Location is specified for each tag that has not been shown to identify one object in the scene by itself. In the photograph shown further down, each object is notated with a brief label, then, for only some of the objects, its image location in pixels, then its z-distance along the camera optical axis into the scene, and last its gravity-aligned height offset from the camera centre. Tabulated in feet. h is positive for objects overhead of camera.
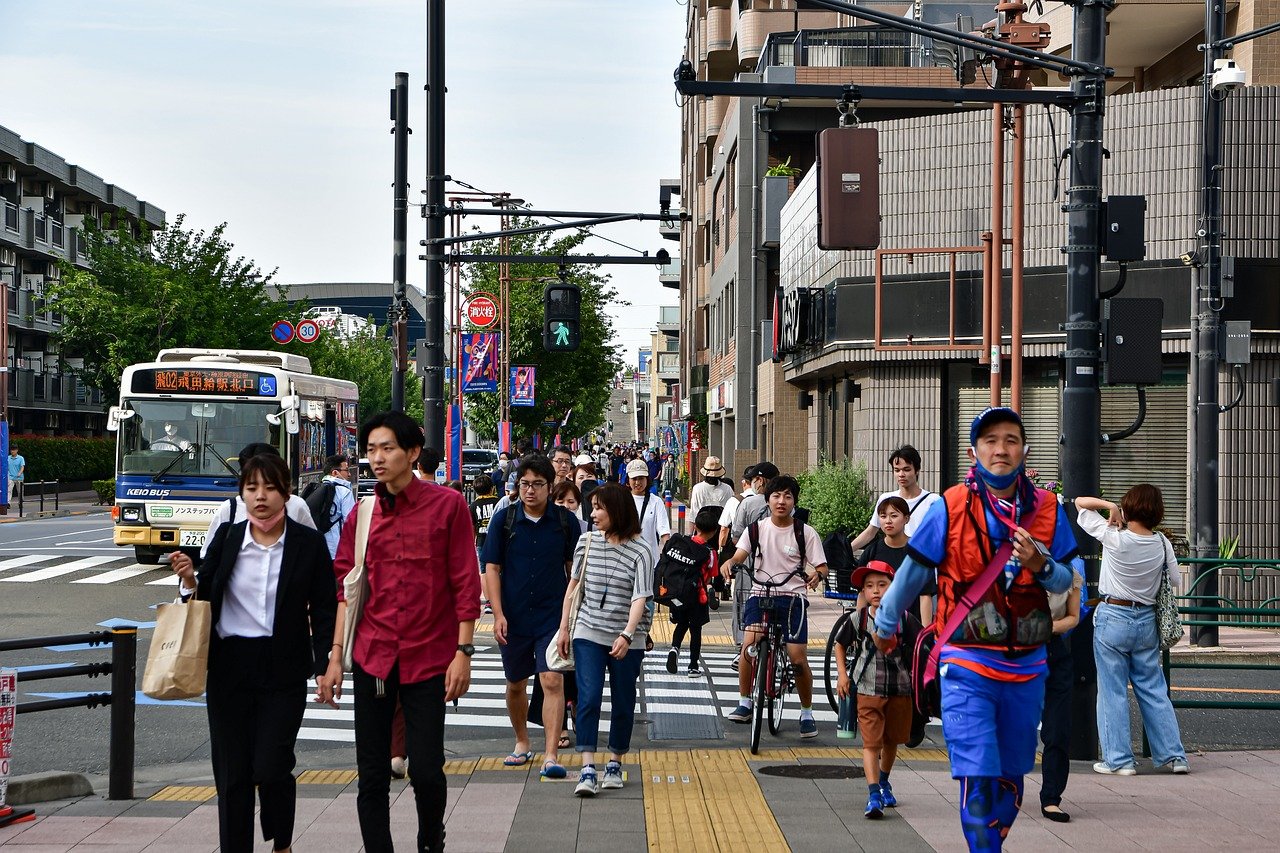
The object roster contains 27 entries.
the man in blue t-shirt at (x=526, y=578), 28.94 -2.61
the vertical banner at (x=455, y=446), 95.96 +0.14
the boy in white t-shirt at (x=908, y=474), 32.68 -0.52
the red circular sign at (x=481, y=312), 132.46 +12.61
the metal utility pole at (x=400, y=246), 61.26 +8.60
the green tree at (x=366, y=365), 253.44 +16.28
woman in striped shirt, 26.89 -3.08
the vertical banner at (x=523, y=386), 156.56 +6.77
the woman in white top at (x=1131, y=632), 28.89 -3.61
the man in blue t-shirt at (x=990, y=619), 17.63 -2.04
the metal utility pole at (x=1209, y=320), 52.65 +4.85
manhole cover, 28.55 -6.42
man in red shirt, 19.45 -2.48
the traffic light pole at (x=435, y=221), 56.54 +9.14
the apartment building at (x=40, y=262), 196.65 +26.31
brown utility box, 40.78 +7.43
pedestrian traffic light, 65.41 +5.93
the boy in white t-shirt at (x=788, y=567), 33.09 -2.69
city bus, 72.84 +0.67
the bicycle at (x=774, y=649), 32.09 -4.46
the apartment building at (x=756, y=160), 103.14 +25.15
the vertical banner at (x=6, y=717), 23.76 -4.54
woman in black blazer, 19.04 -2.66
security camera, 50.37 +13.18
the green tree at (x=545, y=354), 186.39 +13.48
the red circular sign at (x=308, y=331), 172.65 +13.87
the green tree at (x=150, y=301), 168.66 +17.23
